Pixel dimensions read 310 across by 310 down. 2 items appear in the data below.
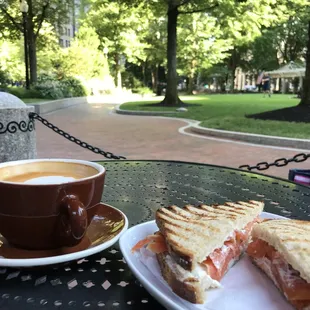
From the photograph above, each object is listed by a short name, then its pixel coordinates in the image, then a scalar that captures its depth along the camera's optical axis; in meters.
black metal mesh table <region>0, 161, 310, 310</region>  0.85
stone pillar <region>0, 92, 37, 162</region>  3.12
